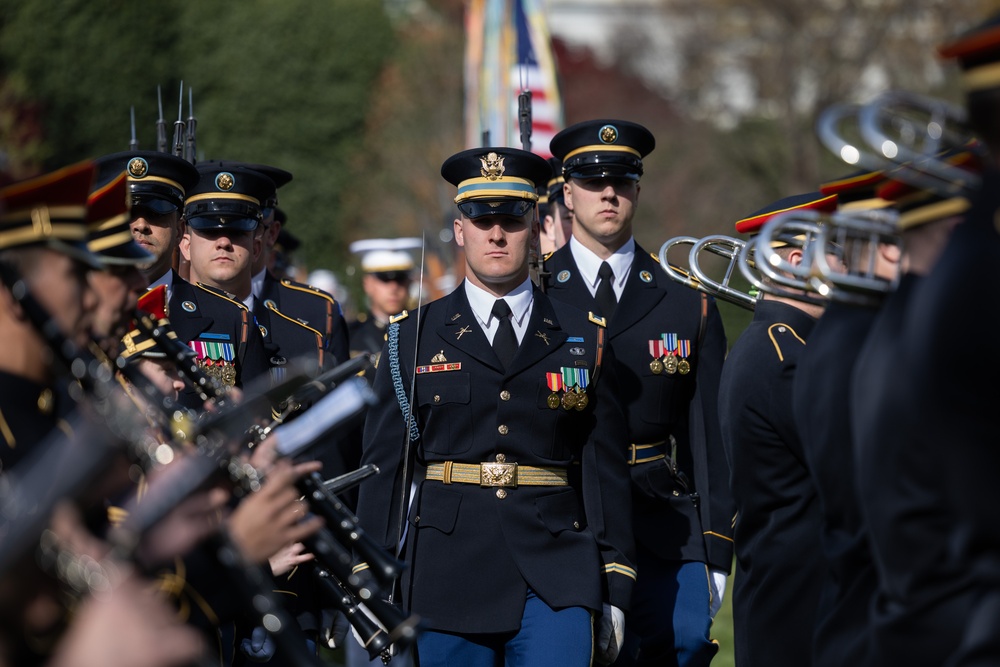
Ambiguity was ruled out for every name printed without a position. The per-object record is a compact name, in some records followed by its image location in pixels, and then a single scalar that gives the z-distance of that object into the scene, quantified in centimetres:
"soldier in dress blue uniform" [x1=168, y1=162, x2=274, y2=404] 1445
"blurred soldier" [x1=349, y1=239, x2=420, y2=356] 2598
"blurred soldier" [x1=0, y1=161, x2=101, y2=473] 744
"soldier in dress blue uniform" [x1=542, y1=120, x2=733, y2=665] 1448
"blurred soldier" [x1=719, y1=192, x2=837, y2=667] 1073
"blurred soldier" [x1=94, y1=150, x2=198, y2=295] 1358
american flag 2887
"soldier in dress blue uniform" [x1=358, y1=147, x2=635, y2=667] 1228
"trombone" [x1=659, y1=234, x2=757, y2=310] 1312
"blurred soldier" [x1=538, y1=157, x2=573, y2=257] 1789
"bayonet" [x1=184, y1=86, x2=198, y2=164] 1746
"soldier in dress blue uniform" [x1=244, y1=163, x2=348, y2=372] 1611
